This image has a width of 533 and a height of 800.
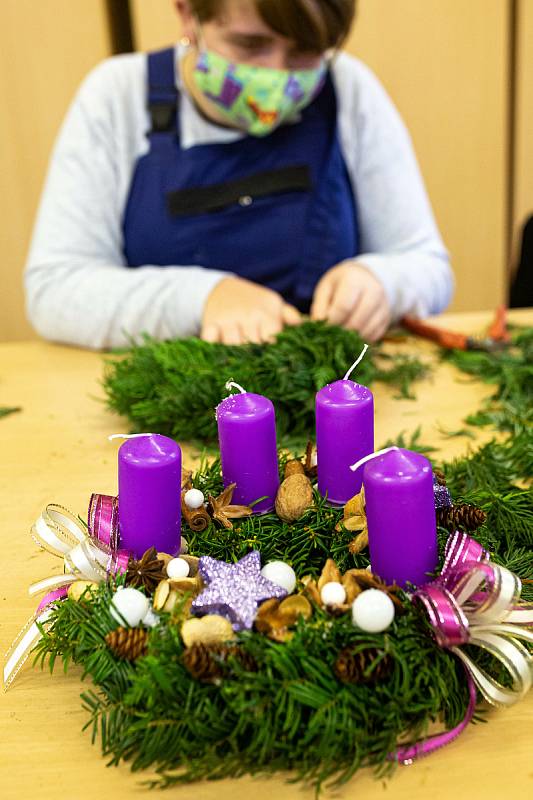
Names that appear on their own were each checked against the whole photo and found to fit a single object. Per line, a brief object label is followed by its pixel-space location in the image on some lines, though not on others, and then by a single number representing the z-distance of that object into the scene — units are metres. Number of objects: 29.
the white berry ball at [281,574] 0.46
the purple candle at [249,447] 0.52
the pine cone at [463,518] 0.52
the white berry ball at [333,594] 0.44
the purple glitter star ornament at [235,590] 0.44
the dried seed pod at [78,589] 0.47
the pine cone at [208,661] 0.41
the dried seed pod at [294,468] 0.58
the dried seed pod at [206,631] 0.42
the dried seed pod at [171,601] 0.45
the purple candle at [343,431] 0.52
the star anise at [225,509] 0.52
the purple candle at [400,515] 0.43
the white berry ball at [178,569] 0.47
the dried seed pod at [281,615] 0.43
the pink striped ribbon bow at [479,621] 0.42
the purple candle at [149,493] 0.47
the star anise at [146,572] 0.47
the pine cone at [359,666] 0.40
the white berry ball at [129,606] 0.44
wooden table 0.40
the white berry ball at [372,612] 0.42
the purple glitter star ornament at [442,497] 0.53
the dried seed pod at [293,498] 0.53
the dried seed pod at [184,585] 0.46
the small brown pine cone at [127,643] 0.43
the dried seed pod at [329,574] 0.46
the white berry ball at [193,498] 0.53
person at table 1.11
